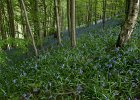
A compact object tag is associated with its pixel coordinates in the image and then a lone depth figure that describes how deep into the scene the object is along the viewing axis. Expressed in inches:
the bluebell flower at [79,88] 106.6
